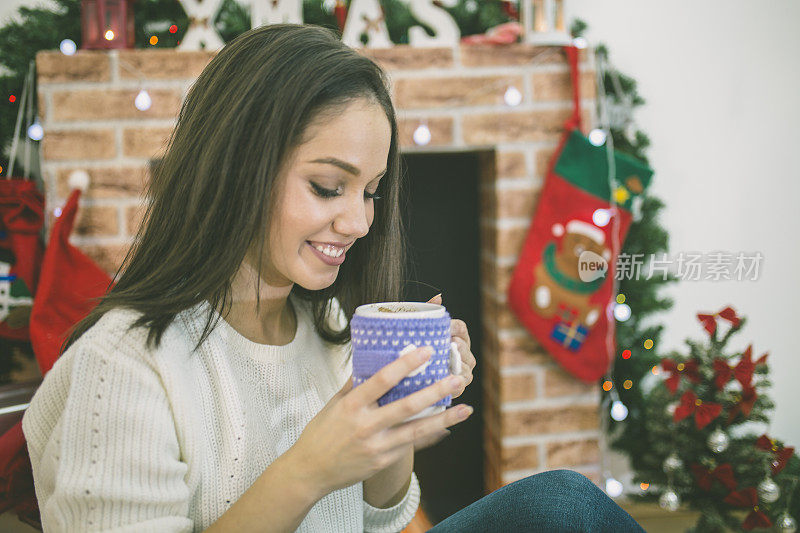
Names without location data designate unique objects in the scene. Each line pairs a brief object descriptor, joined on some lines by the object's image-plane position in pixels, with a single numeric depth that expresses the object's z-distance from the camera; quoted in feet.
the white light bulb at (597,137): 5.17
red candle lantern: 4.87
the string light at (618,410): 5.62
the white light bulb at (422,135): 5.09
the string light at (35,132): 5.12
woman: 2.05
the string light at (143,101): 4.85
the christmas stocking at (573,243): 5.11
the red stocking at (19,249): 4.71
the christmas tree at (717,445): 4.78
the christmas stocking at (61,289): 4.20
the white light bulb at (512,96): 5.13
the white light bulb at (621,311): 5.53
